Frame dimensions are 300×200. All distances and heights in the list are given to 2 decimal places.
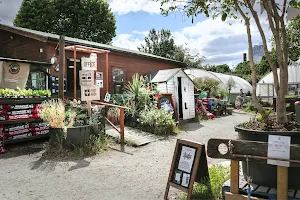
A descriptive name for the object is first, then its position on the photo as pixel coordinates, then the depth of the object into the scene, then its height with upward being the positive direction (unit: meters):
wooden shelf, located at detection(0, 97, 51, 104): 6.47 -0.13
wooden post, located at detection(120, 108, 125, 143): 7.22 -0.77
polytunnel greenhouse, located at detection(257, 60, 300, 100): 22.50 +0.95
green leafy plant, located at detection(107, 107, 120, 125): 9.27 -0.73
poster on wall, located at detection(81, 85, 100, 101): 7.27 +0.07
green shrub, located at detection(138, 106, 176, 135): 8.59 -0.89
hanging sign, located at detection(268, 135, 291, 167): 2.44 -0.50
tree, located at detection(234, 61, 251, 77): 46.80 +4.97
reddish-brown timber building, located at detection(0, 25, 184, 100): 9.88 +1.67
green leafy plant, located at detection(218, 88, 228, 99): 21.13 +0.09
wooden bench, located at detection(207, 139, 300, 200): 2.46 -0.64
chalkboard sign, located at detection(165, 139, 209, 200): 3.30 -0.92
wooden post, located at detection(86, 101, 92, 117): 7.16 -0.41
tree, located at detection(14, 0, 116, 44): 25.03 +7.64
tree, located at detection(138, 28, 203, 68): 32.53 +5.86
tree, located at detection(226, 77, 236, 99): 24.48 +0.98
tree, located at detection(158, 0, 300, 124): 3.26 +0.63
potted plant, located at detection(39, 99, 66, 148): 5.95 -0.61
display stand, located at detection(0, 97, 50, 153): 6.46 -0.64
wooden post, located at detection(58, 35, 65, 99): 7.03 +0.73
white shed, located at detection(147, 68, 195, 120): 11.20 +0.29
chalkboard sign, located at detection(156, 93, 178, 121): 10.06 -0.29
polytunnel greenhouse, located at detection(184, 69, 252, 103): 22.97 +1.42
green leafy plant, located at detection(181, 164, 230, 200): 3.51 -1.28
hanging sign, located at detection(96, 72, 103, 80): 9.06 +0.68
